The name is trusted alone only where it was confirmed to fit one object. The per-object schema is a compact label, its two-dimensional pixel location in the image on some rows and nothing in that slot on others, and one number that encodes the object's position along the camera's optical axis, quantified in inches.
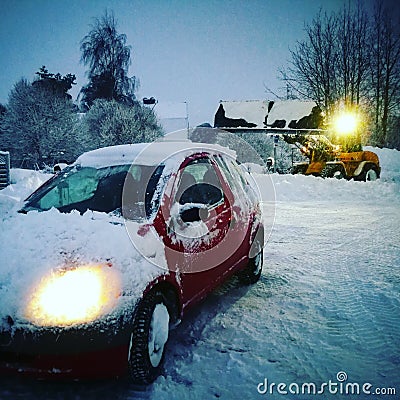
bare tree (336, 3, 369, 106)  958.4
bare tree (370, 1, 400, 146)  826.8
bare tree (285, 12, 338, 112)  1058.7
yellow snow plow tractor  609.3
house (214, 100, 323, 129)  924.6
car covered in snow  93.3
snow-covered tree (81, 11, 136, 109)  1355.8
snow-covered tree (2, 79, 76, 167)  1035.3
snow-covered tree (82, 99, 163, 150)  1090.1
